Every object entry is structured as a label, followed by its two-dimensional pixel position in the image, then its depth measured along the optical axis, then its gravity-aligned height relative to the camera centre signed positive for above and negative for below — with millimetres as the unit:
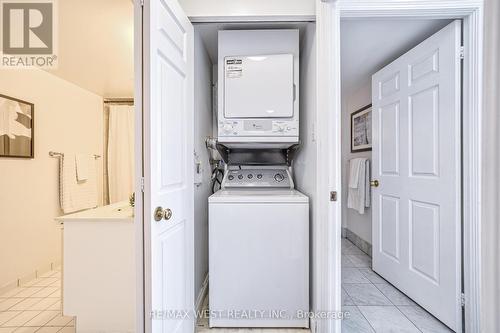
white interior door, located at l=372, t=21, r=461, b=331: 1647 -49
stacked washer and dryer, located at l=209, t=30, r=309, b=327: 1692 -614
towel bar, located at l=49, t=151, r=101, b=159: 2828 +140
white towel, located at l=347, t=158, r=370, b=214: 3041 -224
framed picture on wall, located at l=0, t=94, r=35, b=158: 2318 +376
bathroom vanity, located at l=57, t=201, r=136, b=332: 1611 -704
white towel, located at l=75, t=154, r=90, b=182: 3133 -6
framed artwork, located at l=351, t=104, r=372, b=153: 3014 +480
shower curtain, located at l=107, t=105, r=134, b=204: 3684 +205
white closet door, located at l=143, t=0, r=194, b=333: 1082 +6
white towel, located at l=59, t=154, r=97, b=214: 2949 -277
